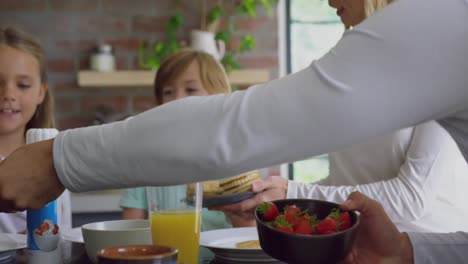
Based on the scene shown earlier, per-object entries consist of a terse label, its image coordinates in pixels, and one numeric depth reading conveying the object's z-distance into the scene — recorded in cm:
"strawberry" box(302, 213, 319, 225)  149
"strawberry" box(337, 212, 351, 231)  148
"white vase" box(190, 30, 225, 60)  370
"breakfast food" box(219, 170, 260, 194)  195
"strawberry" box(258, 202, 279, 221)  151
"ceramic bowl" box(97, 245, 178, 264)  129
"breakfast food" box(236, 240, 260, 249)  171
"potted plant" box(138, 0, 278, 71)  375
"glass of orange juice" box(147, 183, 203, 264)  165
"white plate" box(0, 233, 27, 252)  178
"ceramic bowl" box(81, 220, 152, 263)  165
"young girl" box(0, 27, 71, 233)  273
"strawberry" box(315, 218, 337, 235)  146
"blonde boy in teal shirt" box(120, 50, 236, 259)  273
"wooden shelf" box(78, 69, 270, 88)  378
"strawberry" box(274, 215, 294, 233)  145
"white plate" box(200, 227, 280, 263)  166
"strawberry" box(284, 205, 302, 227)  149
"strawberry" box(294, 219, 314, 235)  145
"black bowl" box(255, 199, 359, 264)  143
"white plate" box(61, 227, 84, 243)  189
